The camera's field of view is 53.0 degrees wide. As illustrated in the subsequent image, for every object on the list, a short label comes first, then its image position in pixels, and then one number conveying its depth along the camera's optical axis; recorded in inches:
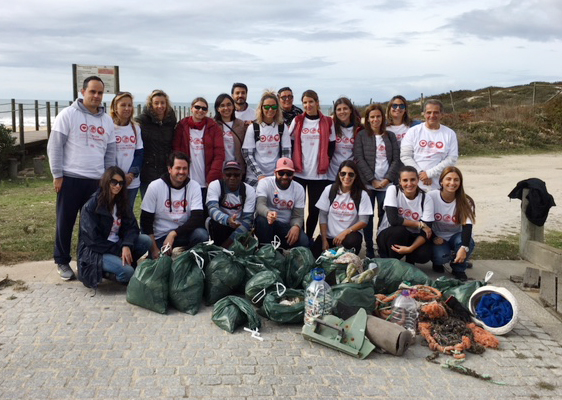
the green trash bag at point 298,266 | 213.3
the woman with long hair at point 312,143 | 255.0
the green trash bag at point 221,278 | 201.2
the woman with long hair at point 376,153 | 254.2
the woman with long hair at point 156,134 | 245.3
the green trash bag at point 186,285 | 194.4
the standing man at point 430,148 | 246.8
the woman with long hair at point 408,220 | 234.2
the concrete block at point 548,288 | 206.1
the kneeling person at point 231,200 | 238.2
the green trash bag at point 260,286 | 194.5
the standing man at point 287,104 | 270.7
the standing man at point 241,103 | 269.0
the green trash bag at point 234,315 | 178.9
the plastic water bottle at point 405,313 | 179.2
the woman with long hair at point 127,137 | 233.9
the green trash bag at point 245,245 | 213.8
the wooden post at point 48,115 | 701.3
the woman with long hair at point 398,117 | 261.1
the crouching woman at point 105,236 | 209.8
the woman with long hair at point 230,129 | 256.2
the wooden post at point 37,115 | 778.3
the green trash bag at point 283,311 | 183.0
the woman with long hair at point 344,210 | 239.9
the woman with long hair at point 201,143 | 248.4
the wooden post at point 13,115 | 686.6
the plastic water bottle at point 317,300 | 176.6
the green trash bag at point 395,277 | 211.8
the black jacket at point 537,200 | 258.2
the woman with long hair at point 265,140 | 250.5
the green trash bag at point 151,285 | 193.2
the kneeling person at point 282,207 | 242.4
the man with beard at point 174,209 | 229.3
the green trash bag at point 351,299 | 181.0
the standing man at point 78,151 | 213.0
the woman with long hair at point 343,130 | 260.1
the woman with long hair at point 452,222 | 230.7
